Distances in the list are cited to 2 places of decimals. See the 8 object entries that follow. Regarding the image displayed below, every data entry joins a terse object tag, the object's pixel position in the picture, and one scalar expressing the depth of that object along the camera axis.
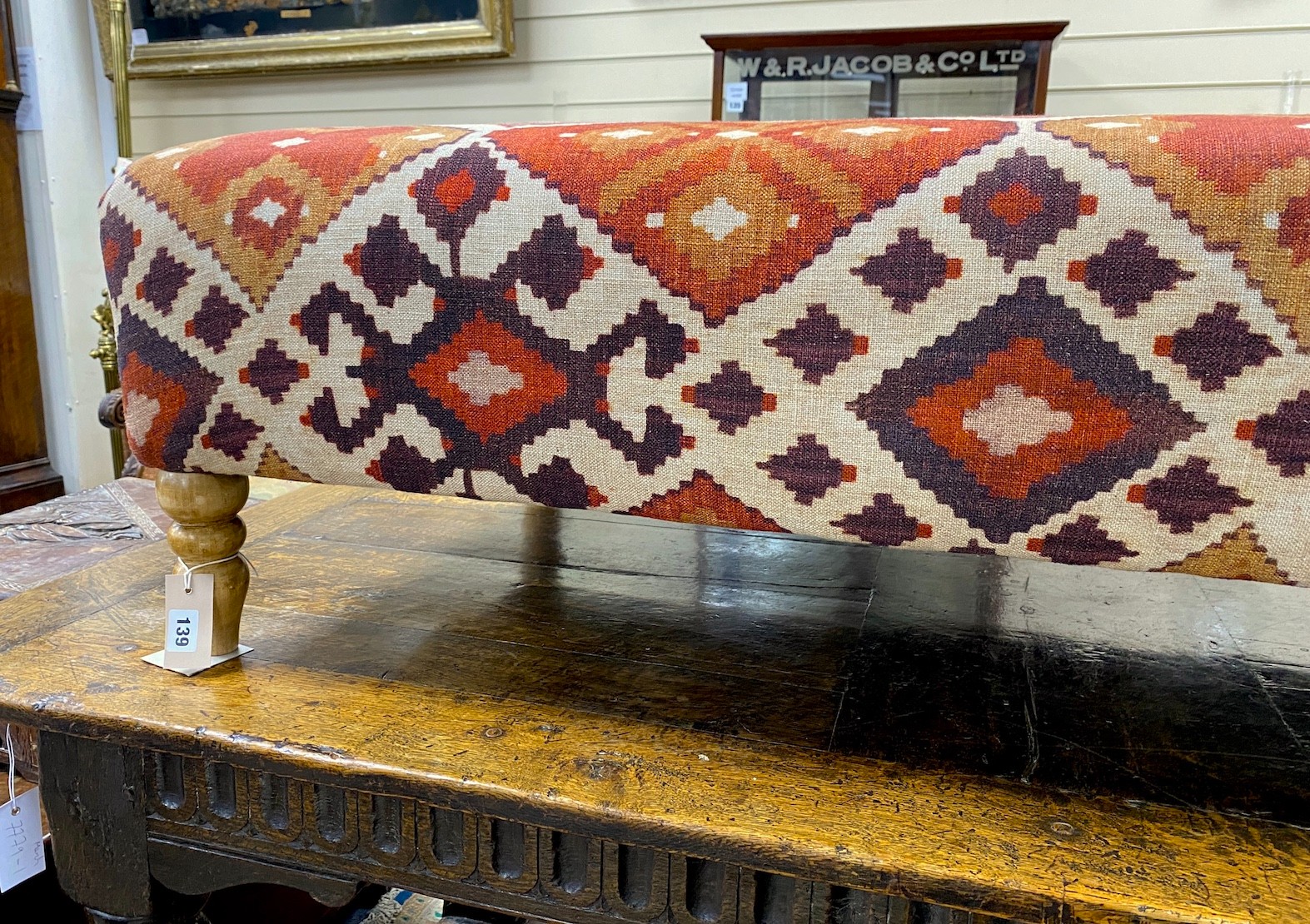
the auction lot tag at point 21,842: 0.86
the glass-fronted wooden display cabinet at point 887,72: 1.72
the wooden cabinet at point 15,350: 2.40
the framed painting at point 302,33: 2.08
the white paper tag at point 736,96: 1.87
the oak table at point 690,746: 0.60
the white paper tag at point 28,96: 2.40
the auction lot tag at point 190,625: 0.80
